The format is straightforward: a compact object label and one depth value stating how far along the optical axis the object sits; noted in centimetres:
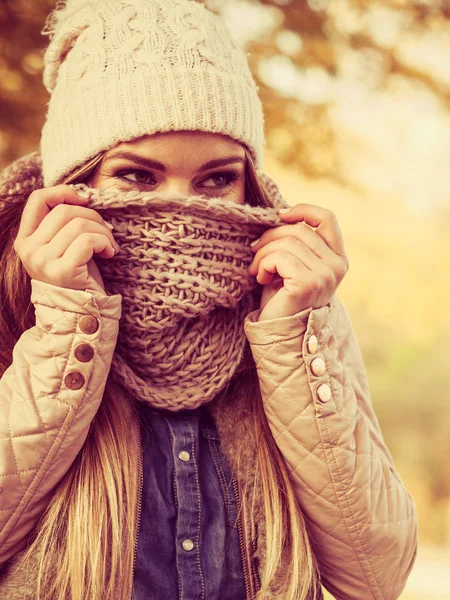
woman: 130
